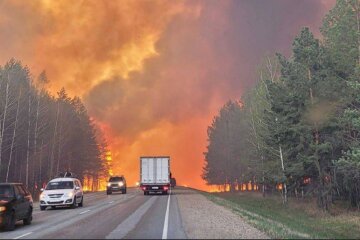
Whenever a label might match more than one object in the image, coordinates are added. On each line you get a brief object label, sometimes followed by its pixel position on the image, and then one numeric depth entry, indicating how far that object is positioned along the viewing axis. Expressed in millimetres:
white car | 27094
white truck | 47094
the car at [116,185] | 54062
